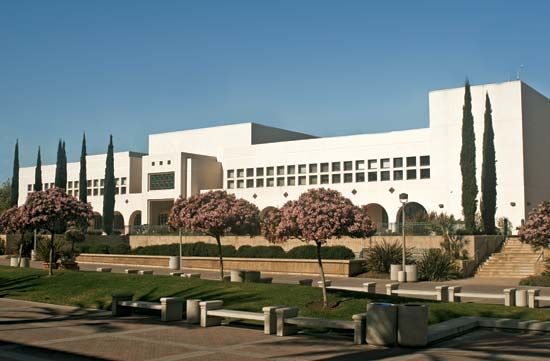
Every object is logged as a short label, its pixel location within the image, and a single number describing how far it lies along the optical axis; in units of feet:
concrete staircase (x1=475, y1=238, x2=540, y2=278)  112.37
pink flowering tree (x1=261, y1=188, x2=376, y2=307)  55.31
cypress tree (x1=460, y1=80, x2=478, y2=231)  136.67
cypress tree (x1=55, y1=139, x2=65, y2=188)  219.41
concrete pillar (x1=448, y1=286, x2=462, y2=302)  67.77
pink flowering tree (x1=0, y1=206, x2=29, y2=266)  86.61
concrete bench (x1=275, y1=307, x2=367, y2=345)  43.29
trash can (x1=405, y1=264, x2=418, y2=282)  101.86
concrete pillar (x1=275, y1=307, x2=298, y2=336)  47.14
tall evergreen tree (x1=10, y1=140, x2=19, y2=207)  238.68
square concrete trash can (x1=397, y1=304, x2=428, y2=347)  41.24
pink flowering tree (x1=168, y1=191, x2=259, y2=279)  76.89
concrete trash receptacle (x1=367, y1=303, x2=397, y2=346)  41.91
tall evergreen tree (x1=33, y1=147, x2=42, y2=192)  226.99
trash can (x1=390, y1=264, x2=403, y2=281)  104.27
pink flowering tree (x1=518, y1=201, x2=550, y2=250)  82.94
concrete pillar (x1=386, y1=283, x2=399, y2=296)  72.02
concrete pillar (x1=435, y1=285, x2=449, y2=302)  68.64
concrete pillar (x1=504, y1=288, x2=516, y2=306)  64.44
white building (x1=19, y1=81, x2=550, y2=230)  150.00
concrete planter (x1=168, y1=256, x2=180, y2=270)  127.34
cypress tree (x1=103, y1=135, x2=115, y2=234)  204.82
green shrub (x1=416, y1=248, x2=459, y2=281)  105.50
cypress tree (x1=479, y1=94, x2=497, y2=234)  139.13
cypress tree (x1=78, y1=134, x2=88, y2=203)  211.00
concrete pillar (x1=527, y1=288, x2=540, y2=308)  62.95
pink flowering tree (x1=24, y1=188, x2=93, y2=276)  86.02
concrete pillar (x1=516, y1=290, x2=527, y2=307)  63.72
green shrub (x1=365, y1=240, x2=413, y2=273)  111.45
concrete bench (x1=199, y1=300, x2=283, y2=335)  47.98
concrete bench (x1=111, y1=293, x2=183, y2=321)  55.31
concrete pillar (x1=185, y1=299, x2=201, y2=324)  53.47
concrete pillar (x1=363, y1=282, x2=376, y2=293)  71.82
